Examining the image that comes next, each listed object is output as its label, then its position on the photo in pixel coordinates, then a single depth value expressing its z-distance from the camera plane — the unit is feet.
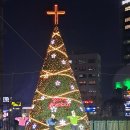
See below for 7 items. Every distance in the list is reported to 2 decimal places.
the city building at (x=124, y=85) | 288.77
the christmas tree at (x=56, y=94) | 66.31
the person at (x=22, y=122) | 55.11
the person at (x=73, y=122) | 51.63
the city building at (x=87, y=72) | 358.90
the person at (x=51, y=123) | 49.02
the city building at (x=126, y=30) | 342.12
